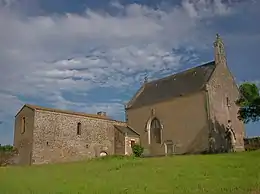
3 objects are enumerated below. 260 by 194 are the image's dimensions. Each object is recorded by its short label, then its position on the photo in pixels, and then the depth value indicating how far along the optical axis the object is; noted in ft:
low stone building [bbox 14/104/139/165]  80.37
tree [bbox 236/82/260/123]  69.10
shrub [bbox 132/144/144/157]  83.03
